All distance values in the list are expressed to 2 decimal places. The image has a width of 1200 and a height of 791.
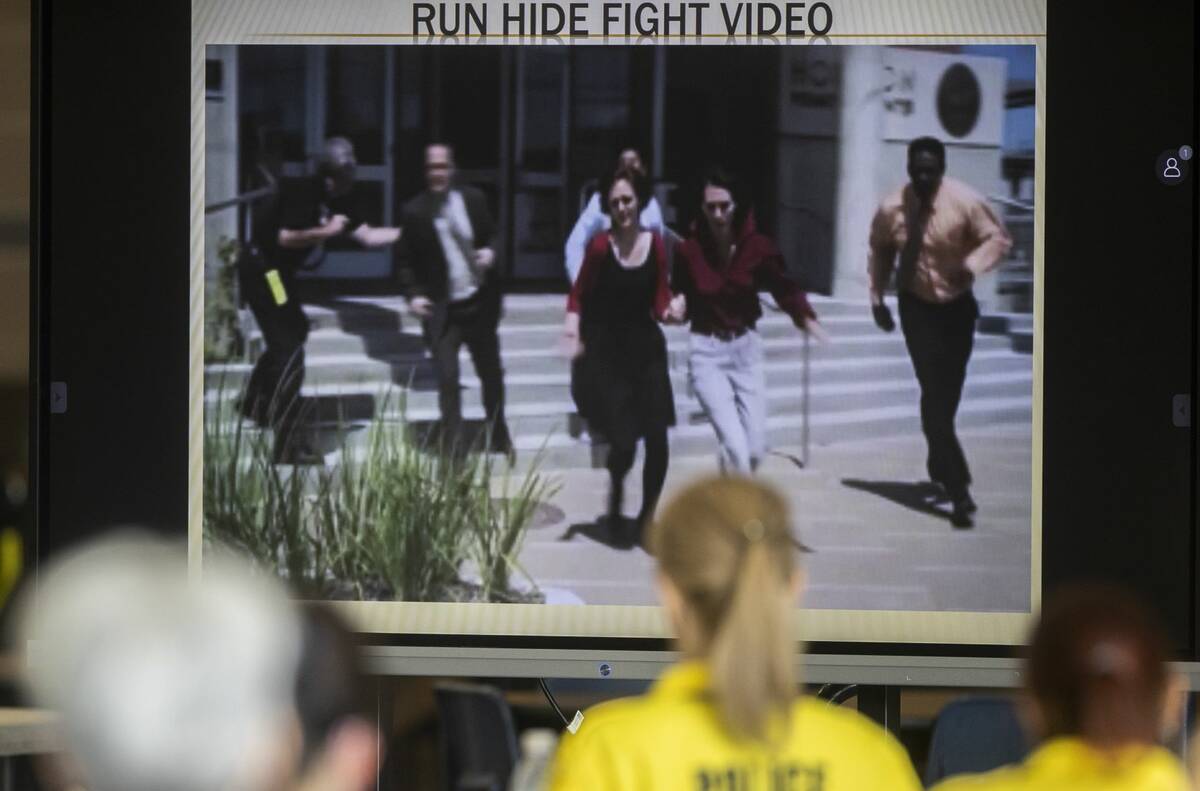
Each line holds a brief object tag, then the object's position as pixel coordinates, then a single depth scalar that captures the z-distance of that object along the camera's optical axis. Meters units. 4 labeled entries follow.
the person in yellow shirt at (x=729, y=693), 8.46
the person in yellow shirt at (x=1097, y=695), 7.81
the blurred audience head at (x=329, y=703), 5.82
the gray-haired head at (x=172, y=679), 5.25
